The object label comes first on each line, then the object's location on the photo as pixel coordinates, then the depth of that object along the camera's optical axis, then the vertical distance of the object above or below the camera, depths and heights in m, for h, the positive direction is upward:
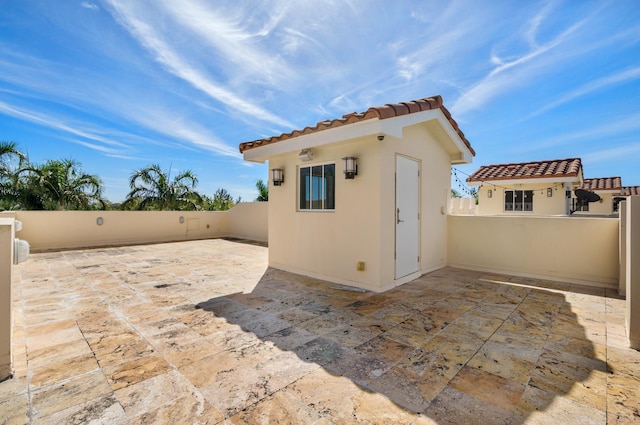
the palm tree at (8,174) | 11.54 +1.61
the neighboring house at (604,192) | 21.50 +1.73
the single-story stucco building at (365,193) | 5.64 +0.50
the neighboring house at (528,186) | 14.01 +1.50
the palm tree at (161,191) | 15.38 +1.28
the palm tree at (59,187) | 12.22 +1.22
